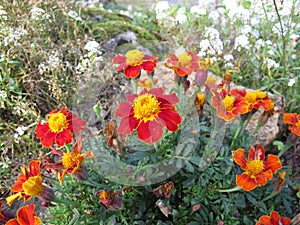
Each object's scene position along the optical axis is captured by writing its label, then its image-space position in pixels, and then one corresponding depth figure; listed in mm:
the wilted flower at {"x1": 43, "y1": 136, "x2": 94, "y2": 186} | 238
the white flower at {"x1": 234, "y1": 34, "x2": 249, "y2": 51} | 456
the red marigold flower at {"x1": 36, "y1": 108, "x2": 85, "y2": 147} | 252
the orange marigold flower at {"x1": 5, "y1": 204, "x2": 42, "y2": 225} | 232
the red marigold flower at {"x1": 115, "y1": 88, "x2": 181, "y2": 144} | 227
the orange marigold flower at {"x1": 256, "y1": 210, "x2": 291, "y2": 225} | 254
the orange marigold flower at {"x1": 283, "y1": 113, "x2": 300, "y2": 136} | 287
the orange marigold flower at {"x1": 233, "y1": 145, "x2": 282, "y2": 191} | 251
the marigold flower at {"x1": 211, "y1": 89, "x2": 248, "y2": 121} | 269
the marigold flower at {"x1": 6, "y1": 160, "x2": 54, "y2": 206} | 224
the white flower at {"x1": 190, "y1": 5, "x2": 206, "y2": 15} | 518
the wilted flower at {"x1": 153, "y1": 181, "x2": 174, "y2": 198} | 252
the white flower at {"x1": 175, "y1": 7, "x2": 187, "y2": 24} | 510
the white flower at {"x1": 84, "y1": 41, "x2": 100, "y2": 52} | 398
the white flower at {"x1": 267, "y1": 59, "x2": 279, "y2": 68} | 447
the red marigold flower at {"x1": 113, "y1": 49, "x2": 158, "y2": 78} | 274
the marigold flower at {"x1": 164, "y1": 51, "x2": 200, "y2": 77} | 288
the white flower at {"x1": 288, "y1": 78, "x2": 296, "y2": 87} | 420
